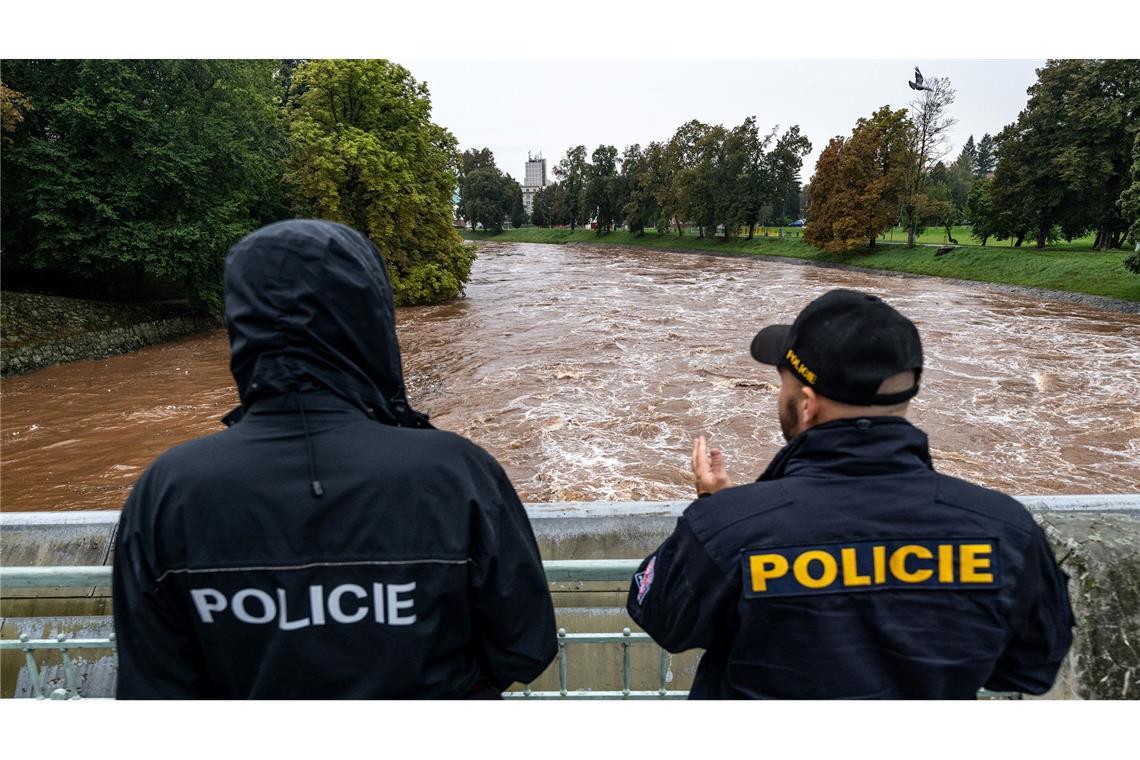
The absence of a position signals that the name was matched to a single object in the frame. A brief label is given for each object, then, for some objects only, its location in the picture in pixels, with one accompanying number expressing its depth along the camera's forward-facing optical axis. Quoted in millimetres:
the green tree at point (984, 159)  104312
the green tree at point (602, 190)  76125
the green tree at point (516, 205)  95138
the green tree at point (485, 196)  89312
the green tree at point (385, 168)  24141
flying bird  36312
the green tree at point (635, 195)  70125
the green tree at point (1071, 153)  31062
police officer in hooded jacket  1361
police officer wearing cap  1374
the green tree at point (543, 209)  98625
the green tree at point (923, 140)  40656
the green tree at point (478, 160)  106244
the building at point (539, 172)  191300
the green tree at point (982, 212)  38406
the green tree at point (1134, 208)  21234
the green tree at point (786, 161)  54769
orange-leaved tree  41219
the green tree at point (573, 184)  83062
